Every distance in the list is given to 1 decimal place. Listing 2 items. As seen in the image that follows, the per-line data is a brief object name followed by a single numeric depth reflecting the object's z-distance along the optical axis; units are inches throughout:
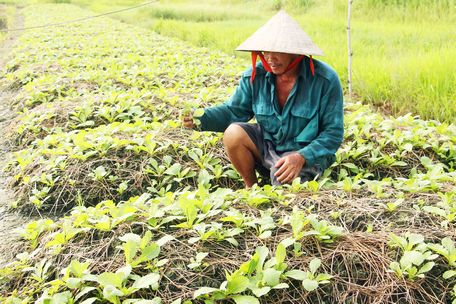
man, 109.4
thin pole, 197.2
